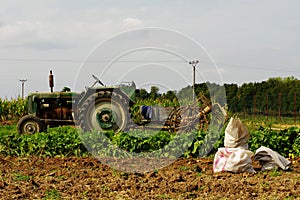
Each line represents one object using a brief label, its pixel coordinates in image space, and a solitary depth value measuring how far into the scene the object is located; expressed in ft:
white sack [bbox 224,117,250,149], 24.72
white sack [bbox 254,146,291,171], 24.58
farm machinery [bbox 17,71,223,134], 40.60
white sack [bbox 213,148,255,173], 23.72
